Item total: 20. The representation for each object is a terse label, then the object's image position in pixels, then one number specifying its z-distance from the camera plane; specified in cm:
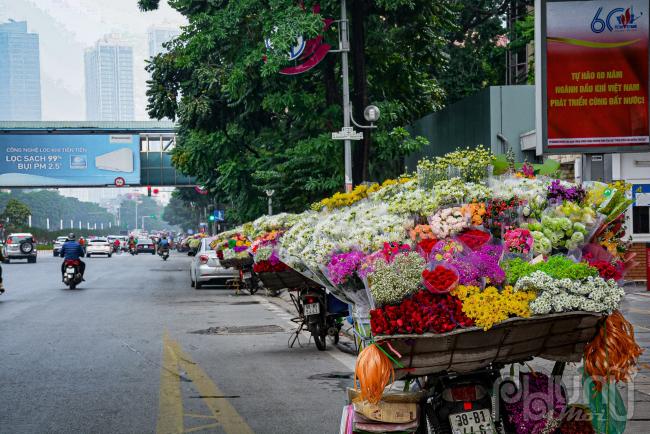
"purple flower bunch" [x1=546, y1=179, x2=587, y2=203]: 585
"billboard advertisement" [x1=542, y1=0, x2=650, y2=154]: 1192
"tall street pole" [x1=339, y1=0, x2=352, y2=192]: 2150
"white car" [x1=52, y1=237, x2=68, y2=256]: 7481
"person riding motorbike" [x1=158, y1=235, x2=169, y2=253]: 6444
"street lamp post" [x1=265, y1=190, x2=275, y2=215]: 2832
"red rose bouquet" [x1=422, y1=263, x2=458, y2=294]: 521
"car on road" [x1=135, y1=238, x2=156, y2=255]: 9000
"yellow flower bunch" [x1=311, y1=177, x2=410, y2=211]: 781
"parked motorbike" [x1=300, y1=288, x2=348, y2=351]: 1310
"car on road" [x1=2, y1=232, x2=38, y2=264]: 5809
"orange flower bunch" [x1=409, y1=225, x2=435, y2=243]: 577
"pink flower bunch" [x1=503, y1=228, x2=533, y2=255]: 554
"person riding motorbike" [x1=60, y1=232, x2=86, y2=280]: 3031
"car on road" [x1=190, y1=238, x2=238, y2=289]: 2958
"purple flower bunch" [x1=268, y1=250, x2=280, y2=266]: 1245
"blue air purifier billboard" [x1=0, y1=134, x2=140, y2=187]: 6631
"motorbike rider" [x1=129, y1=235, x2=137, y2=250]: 8862
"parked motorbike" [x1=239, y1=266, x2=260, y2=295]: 2642
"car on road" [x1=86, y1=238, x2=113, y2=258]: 7219
